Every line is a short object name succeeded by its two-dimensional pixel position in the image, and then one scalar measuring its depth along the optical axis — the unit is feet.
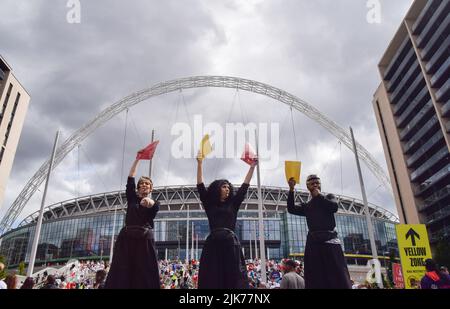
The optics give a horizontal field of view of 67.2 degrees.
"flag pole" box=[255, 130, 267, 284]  45.06
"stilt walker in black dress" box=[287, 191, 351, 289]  15.61
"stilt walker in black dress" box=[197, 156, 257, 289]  14.90
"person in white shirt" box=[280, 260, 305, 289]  15.79
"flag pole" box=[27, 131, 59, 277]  56.81
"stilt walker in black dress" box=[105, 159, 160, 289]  14.60
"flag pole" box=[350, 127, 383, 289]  49.90
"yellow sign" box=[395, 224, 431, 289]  36.00
